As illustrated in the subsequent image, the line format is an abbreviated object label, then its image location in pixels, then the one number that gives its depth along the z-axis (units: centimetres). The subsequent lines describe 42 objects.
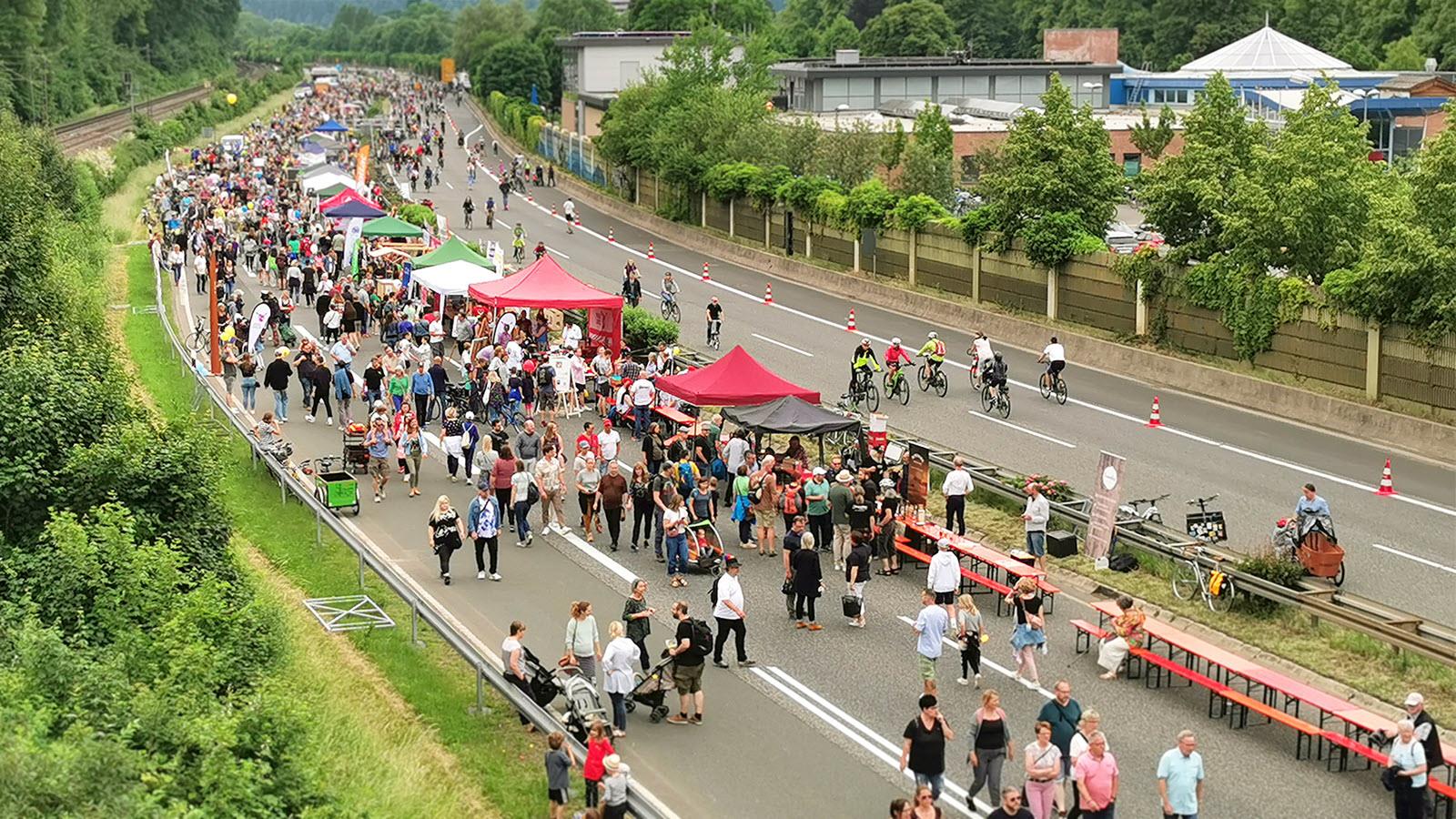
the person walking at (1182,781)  1516
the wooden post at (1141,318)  4128
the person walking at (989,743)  1608
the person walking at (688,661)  1855
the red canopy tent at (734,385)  2925
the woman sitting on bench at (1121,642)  2011
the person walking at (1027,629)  1973
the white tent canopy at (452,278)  4088
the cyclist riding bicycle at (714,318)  4322
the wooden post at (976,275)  4828
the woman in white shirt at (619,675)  1839
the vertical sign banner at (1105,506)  2400
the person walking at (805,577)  2170
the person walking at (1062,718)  1620
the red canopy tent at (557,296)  3706
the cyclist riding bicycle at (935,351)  3678
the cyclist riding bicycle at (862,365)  3534
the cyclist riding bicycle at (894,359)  3575
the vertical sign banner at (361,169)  7769
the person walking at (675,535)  2411
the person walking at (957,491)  2577
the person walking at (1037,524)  2466
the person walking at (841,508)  2419
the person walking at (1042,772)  1546
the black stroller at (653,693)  1883
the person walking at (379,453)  2839
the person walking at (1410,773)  1566
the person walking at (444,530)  2369
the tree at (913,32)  14362
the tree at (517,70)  14250
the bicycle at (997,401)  3494
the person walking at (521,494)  2566
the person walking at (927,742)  1600
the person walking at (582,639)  1894
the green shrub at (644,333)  3938
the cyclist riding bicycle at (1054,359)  3591
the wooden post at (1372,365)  3400
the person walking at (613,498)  2553
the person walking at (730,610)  2023
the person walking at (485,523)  2381
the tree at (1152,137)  7186
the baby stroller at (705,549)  2450
